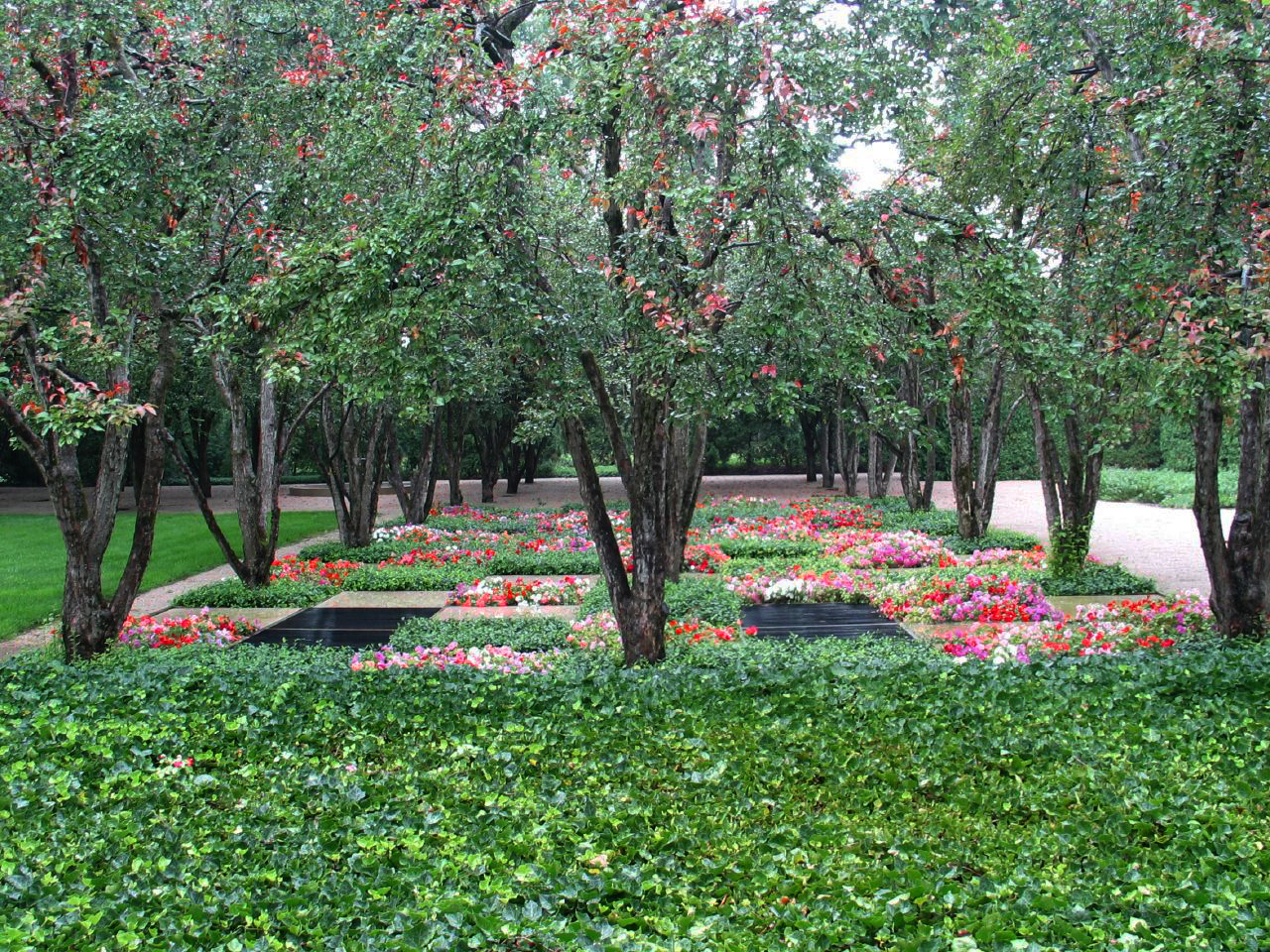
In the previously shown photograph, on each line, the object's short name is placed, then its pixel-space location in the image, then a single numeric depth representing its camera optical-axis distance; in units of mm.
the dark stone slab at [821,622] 8070
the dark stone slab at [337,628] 8188
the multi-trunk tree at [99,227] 6090
